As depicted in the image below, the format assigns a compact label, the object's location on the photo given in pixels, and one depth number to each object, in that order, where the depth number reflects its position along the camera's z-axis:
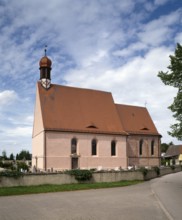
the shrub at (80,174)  16.83
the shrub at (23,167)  24.12
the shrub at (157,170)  23.62
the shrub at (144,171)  20.64
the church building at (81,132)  25.09
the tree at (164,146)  75.39
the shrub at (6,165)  26.89
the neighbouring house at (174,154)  51.80
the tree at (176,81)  16.64
